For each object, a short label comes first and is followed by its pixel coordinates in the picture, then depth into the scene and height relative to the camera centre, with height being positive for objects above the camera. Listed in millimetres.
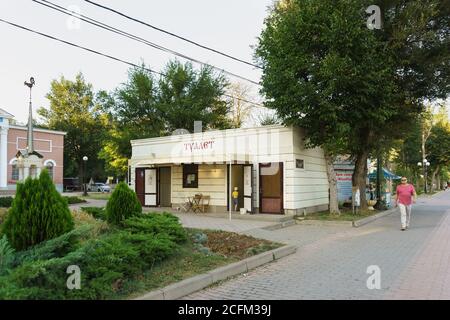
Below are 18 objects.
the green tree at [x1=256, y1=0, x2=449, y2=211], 15031 +4582
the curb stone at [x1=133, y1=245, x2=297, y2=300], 5797 -1721
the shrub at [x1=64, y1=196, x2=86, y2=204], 25603 -1491
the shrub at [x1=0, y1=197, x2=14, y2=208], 18828 -1155
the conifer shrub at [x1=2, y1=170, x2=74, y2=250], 6410 -622
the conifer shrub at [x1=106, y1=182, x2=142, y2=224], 10328 -754
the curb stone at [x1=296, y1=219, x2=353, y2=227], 15352 -1848
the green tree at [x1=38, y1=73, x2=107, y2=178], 61250 +9355
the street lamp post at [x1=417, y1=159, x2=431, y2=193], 44812 +743
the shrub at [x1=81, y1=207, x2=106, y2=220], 11809 -1068
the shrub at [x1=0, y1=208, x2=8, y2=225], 10414 -956
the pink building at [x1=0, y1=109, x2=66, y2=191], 42562 +3578
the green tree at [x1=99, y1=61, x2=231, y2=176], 35438 +6466
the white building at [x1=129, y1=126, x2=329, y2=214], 17422 +273
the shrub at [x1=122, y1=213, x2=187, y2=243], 8666 -1106
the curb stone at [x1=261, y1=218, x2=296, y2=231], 13945 -1822
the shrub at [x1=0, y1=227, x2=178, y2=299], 4984 -1287
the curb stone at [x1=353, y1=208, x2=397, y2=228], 15420 -1904
